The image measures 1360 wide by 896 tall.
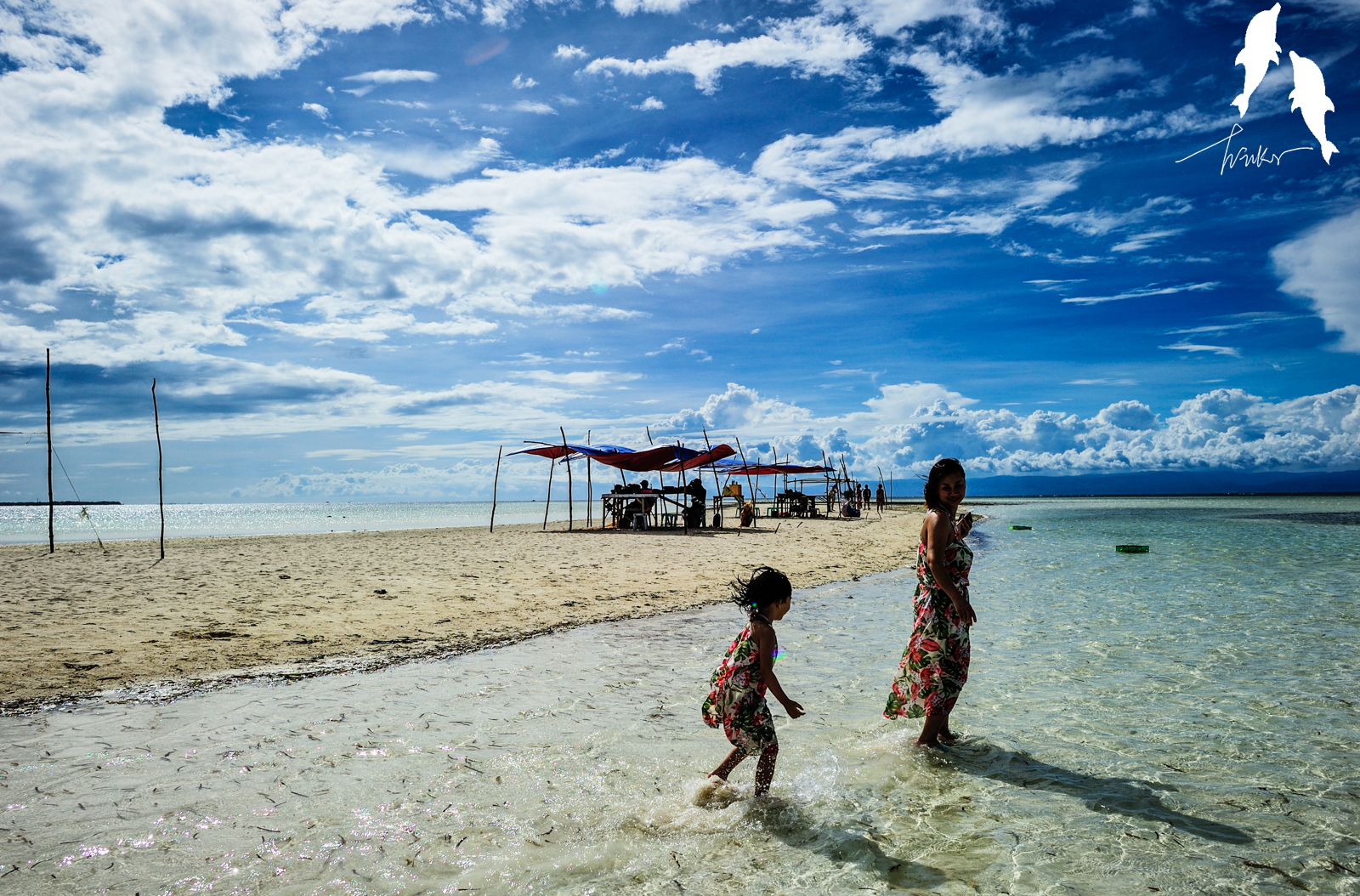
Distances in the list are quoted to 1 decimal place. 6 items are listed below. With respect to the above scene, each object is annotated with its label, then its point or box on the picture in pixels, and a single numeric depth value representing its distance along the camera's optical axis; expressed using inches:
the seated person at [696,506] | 1014.4
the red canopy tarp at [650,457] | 928.9
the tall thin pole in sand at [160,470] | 713.0
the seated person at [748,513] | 1012.5
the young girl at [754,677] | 145.8
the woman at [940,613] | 173.2
